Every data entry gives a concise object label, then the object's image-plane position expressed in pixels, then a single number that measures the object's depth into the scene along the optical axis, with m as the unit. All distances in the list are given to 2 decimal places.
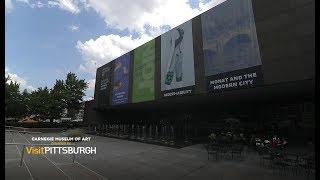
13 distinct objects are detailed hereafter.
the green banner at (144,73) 16.03
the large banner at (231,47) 9.42
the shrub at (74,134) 15.17
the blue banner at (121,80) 19.17
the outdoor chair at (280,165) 6.92
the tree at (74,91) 27.19
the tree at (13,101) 29.73
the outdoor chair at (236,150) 9.18
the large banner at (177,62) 12.65
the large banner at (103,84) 22.09
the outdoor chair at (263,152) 8.17
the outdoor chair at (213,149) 9.21
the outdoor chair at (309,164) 6.62
